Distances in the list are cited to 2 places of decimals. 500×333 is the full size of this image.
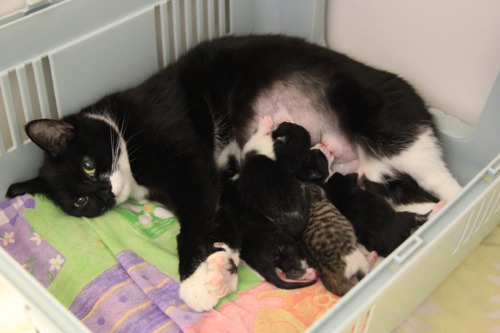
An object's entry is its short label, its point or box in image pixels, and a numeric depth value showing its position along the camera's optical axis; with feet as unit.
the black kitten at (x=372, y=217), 3.58
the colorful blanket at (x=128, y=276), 3.53
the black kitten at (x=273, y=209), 3.57
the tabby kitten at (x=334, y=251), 3.49
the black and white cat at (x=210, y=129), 3.70
